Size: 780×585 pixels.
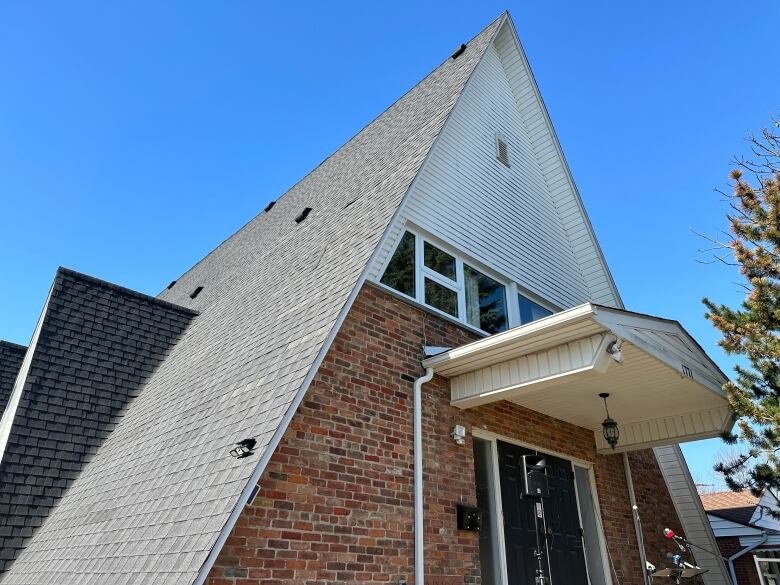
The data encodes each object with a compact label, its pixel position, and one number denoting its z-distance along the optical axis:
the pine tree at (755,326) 5.91
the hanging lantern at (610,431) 6.43
